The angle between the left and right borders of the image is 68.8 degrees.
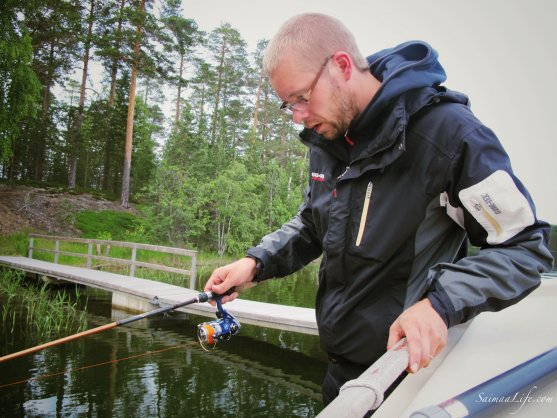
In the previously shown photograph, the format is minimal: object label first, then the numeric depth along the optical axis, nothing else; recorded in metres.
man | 1.08
